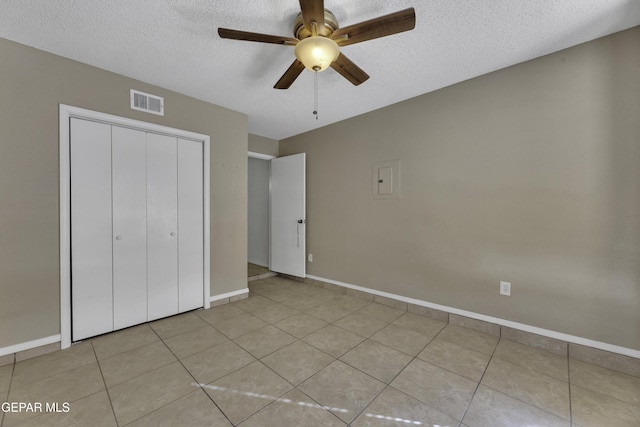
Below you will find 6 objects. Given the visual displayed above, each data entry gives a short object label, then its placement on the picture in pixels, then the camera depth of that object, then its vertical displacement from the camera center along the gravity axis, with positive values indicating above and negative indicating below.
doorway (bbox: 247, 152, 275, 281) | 5.03 +0.01
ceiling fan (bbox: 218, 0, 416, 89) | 1.37 +1.07
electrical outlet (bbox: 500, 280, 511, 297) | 2.28 -0.69
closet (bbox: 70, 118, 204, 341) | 2.23 -0.13
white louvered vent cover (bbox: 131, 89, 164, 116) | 2.48 +1.14
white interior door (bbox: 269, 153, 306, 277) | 4.02 -0.03
